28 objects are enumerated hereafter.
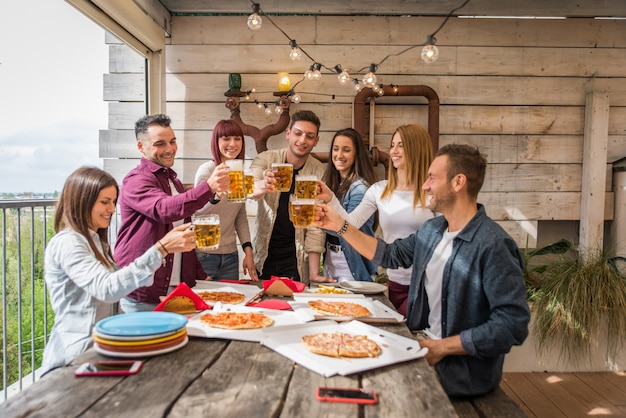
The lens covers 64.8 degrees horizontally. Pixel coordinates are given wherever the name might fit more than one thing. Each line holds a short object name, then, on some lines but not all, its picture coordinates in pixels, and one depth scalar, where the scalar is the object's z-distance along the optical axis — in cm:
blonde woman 282
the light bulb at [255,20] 261
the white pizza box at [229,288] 235
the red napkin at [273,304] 208
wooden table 119
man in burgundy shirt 233
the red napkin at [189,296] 200
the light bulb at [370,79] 300
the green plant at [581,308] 375
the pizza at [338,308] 201
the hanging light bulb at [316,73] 334
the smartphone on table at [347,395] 124
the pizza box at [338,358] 145
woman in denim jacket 322
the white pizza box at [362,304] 198
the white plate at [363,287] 254
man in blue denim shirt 183
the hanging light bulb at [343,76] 332
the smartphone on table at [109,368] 139
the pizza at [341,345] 153
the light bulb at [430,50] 254
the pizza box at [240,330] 173
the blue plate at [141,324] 158
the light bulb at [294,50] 315
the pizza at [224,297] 217
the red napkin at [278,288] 233
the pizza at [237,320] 180
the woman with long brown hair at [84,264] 184
